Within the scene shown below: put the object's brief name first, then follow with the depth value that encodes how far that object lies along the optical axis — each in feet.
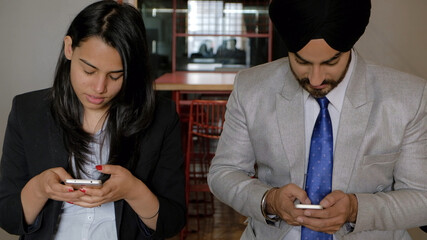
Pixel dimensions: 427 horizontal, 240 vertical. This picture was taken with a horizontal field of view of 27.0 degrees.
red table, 15.65
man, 6.98
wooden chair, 14.59
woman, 7.25
